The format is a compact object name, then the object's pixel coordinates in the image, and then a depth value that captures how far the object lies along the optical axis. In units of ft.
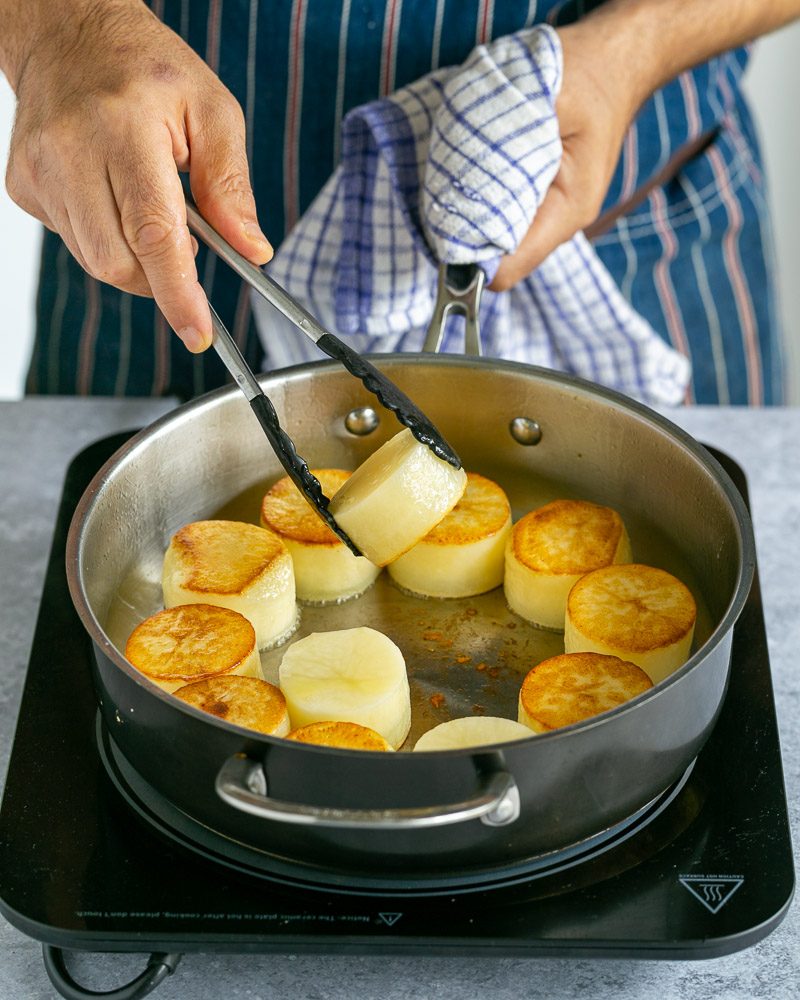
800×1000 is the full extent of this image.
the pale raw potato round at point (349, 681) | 2.98
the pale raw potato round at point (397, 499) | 3.32
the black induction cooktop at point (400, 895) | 2.55
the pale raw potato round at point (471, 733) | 2.86
